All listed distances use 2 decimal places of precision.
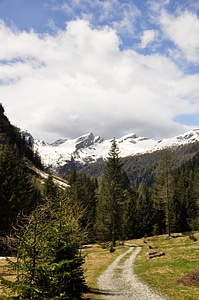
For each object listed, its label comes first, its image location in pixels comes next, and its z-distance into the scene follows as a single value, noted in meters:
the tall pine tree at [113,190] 64.19
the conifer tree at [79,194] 80.17
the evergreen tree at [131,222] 85.62
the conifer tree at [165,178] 65.62
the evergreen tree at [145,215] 87.06
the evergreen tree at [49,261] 13.23
